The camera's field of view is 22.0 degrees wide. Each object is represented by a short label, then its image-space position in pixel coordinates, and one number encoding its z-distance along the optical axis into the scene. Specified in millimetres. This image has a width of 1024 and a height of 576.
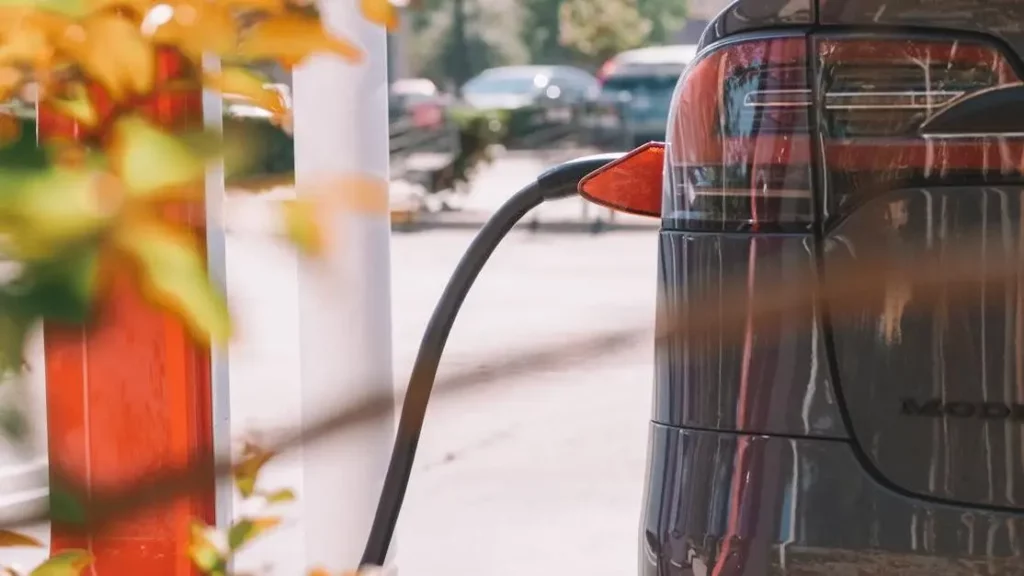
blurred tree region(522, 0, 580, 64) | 63976
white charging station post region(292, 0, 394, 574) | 4117
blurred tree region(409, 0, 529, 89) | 55810
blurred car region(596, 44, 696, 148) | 31464
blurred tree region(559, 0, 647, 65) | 58604
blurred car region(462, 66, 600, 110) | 45154
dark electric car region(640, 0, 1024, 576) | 3189
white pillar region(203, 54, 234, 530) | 1962
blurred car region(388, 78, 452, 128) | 27599
